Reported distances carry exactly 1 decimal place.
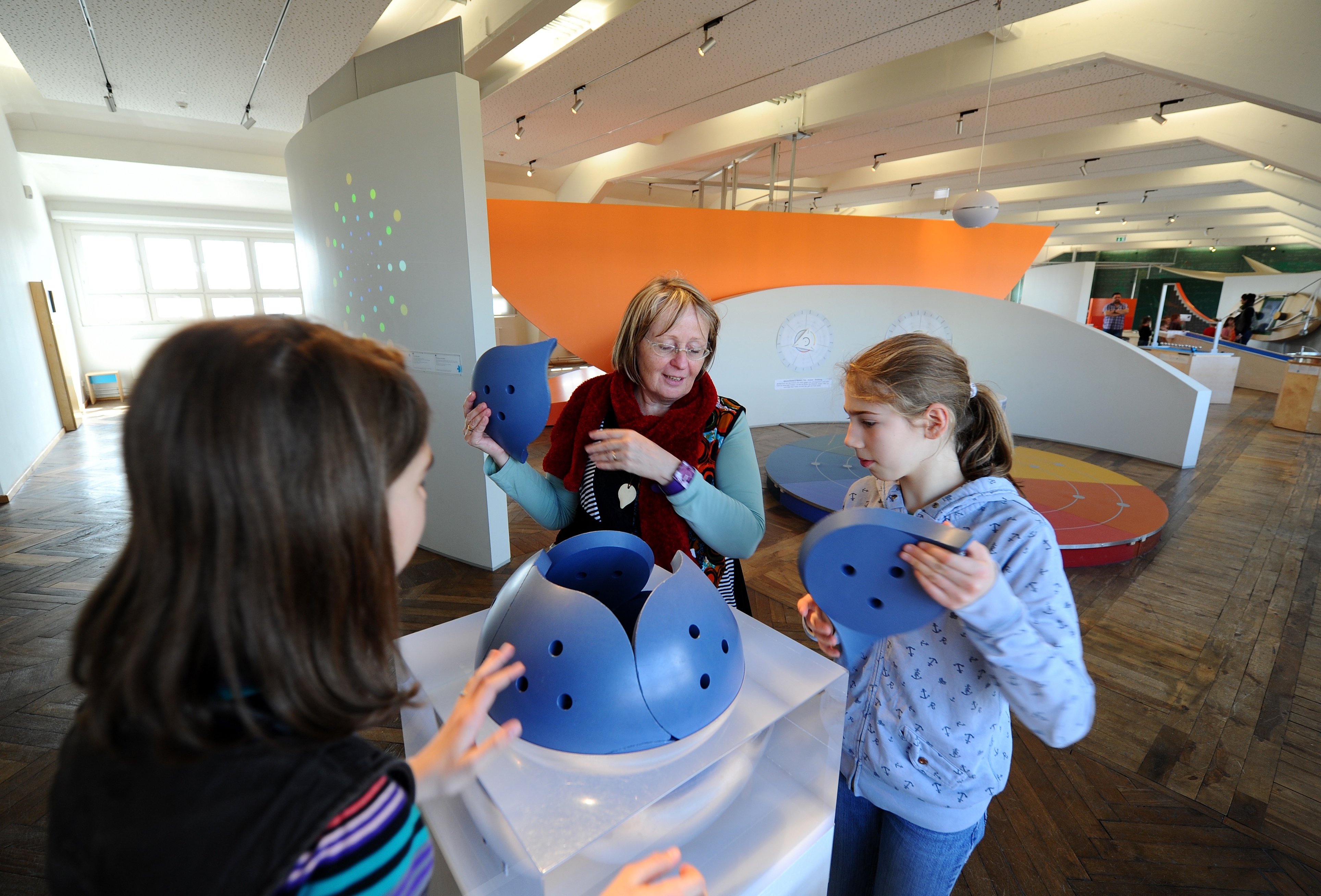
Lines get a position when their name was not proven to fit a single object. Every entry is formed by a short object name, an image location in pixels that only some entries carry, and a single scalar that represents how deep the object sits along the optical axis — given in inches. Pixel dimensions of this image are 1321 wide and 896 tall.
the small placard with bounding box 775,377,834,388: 315.9
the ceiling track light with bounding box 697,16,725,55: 154.7
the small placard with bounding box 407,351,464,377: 141.3
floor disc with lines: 156.6
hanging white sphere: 203.3
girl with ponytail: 35.8
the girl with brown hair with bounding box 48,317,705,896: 17.7
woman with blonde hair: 54.2
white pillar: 129.1
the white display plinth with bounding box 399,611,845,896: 28.0
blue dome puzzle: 29.5
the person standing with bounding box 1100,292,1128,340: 684.7
